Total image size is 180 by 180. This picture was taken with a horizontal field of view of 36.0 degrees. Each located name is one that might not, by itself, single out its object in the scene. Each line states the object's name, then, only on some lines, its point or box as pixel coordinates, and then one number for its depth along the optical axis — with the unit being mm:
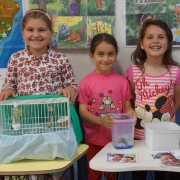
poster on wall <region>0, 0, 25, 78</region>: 2078
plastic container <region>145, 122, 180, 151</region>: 1514
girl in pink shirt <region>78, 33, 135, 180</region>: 1866
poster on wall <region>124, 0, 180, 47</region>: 1952
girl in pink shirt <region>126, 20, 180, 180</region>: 1815
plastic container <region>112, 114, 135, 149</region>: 1584
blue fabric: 1432
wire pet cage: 1438
